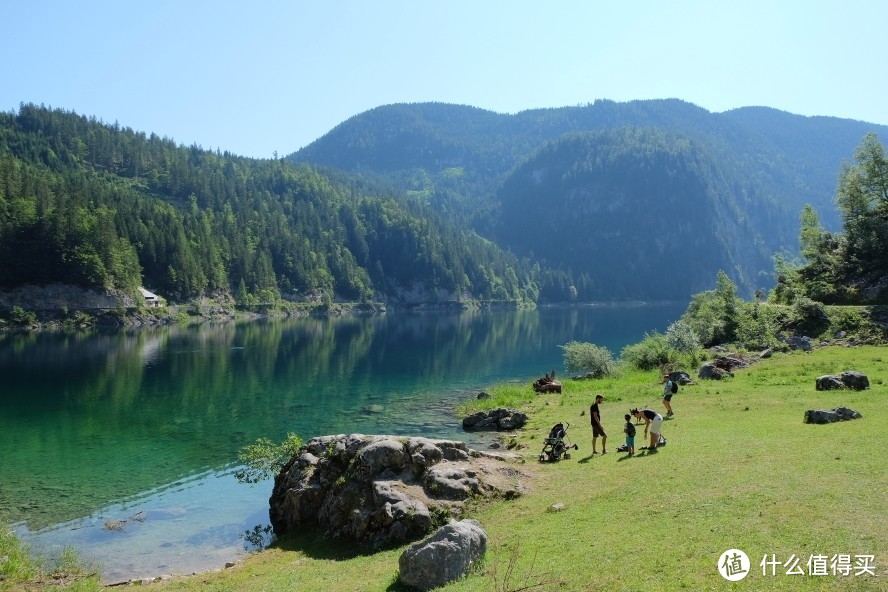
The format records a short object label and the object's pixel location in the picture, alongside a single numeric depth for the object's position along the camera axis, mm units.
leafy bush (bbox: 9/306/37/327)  124500
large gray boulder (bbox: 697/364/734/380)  46922
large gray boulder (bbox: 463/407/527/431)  41622
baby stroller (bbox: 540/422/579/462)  27984
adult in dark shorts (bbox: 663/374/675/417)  33184
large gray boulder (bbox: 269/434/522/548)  20562
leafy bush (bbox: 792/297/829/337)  61844
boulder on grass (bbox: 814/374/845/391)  35562
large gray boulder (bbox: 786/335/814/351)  56288
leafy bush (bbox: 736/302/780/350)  60938
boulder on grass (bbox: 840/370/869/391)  33969
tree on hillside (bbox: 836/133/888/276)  71562
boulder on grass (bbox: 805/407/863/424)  26469
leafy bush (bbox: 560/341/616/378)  60719
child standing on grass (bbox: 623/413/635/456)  25750
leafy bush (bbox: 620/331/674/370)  59062
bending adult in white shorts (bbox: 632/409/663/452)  26234
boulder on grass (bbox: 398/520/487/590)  14711
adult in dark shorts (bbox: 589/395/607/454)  27438
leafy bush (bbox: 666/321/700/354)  58250
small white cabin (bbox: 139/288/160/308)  158575
